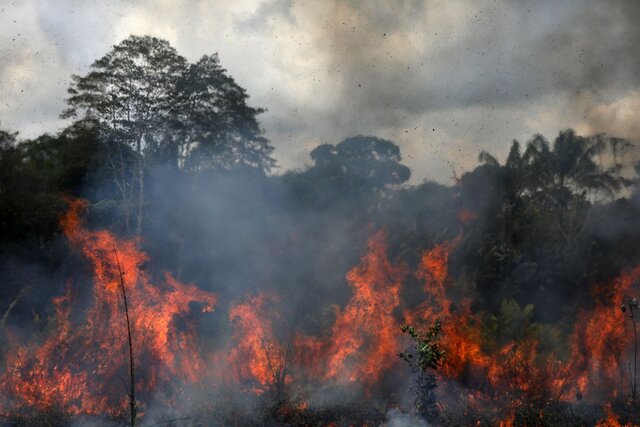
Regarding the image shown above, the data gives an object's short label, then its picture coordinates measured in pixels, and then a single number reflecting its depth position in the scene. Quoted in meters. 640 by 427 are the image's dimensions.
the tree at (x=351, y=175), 34.56
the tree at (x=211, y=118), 34.28
